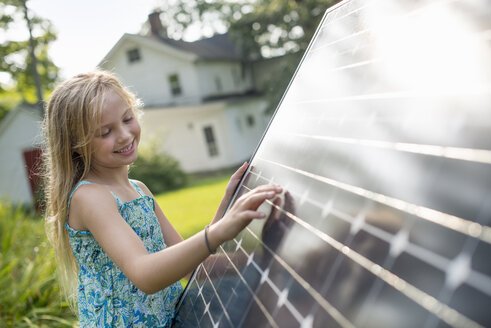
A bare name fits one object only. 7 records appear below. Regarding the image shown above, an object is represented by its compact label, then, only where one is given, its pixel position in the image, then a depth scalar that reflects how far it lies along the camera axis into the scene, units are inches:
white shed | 1000.9
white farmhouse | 1106.1
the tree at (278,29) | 1005.2
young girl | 78.0
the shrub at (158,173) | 845.2
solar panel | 27.0
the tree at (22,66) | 1094.4
